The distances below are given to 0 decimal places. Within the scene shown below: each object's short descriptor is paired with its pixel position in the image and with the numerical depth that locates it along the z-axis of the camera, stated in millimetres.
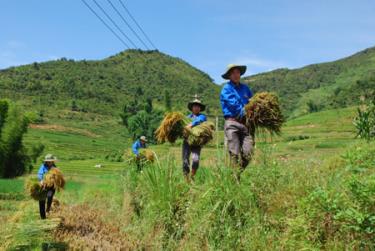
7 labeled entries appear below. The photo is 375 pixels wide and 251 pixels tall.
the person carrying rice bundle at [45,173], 7836
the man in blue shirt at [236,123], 5594
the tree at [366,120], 12492
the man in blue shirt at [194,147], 6922
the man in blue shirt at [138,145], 9750
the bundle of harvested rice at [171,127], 6922
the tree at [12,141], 28578
